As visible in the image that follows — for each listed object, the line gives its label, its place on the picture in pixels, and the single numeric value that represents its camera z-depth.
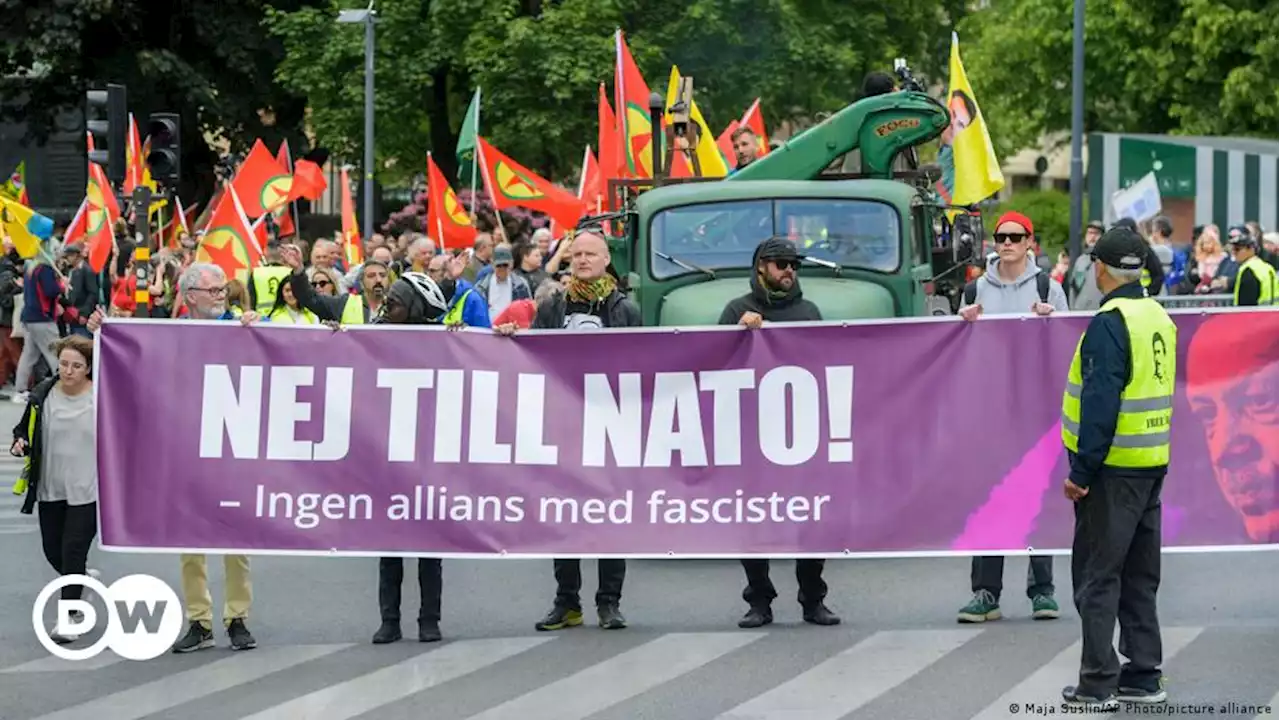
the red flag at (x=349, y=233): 30.80
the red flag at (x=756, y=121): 29.73
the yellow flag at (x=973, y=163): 19.80
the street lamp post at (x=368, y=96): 43.12
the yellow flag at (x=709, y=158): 24.44
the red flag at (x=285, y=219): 32.94
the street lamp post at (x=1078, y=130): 38.47
